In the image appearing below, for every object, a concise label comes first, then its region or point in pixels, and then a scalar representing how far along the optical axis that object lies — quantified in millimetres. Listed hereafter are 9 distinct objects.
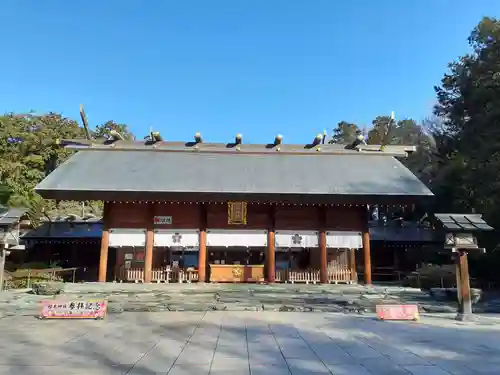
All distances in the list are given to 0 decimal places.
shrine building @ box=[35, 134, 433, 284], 17156
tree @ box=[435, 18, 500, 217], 18953
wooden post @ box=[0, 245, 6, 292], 10578
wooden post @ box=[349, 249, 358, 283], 18716
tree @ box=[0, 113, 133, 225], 21734
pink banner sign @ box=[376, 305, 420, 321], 10109
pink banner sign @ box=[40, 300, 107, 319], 9867
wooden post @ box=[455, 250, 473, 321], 10280
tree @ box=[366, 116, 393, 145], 40219
